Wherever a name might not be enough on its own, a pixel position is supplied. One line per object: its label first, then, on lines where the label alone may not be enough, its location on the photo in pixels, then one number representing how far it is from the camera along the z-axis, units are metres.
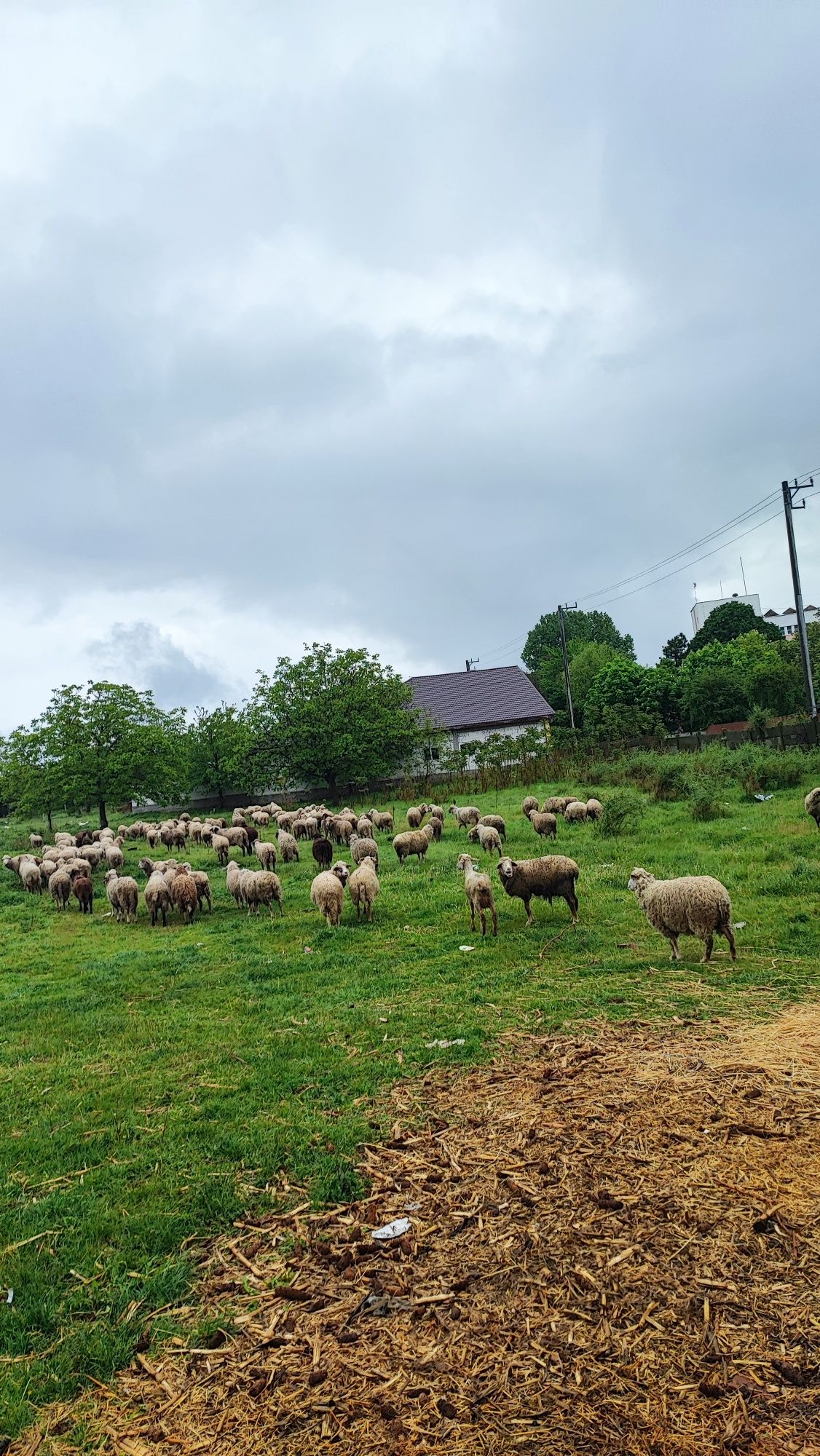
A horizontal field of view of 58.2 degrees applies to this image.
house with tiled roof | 50.69
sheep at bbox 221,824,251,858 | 24.53
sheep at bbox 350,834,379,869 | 18.95
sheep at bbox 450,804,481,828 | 24.12
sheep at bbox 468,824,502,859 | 18.62
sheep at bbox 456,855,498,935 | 11.30
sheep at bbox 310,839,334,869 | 20.30
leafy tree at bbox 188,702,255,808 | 42.36
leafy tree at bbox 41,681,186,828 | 28.23
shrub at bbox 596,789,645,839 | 18.94
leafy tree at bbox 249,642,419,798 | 41.22
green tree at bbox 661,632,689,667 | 84.88
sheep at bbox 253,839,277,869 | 20.78
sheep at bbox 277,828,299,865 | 22.53
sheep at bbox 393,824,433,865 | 19.22
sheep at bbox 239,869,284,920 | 15.04
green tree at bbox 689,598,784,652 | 77.88
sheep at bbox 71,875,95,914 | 18.50
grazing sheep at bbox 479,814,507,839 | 21.56
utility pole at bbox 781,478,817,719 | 31.08
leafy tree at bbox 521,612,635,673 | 87.50
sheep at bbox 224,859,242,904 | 16.41
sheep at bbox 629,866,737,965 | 8.80
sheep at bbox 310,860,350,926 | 13.12
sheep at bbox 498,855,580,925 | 11.23
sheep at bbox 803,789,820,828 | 16.31
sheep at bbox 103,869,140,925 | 16.52
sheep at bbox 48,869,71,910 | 19.00
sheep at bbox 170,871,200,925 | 15.65
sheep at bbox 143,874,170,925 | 15.79
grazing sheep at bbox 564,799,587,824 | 22.36
